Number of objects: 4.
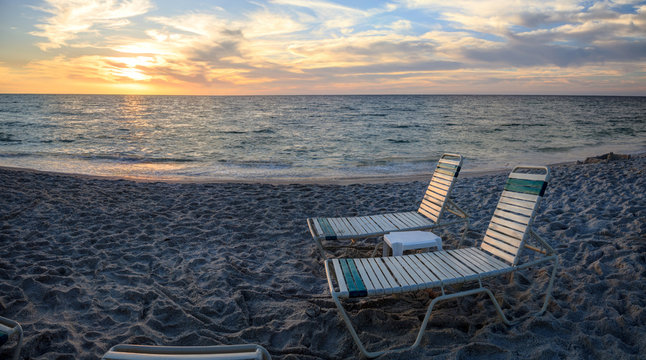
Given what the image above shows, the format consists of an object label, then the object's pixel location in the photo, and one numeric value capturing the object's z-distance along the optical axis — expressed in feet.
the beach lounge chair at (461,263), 8.13
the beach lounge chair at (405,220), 12.58
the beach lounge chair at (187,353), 4.74
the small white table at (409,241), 11.22
